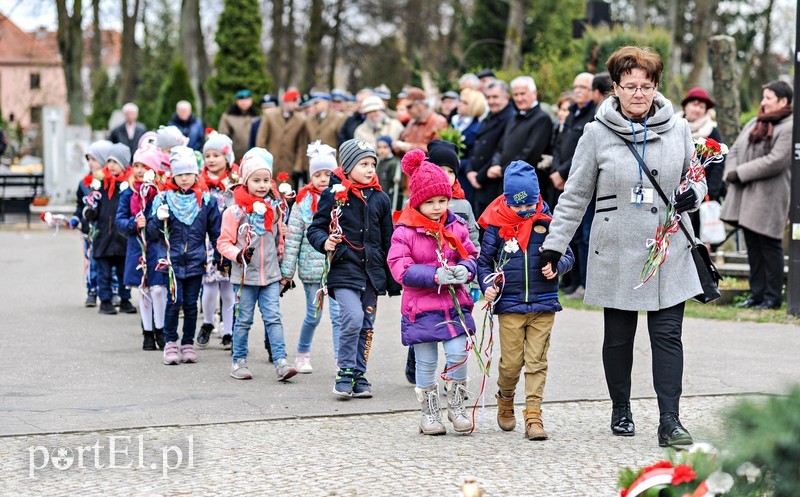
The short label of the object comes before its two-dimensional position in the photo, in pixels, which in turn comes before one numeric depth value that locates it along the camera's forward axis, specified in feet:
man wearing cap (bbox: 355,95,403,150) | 51.78
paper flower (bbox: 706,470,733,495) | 11.33
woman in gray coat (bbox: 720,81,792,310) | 37.14
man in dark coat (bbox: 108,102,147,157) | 58.03
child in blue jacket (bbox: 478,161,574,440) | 21.68
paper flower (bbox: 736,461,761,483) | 10.93
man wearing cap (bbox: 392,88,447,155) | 46.26
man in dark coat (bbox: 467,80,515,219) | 41.19
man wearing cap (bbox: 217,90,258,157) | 60.70
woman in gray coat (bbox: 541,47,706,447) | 20.56
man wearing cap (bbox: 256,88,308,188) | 58.08
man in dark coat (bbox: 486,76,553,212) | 39.75
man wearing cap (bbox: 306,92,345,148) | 57.00
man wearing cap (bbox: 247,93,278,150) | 59.57
